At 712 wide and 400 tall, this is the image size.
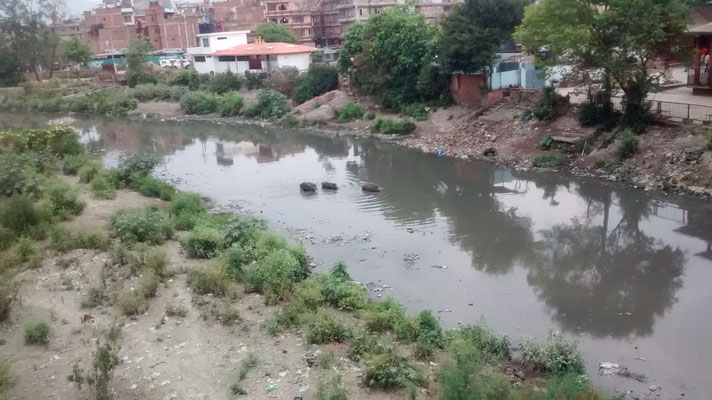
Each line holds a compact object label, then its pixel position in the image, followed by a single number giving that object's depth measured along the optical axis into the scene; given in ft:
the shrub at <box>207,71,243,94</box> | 129.08
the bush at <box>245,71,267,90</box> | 126.41
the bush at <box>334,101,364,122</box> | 96.37
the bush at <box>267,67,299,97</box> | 116.78
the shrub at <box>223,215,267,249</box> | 42.63
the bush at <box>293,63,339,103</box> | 111.34
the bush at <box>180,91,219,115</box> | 119.85
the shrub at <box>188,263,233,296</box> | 35.19
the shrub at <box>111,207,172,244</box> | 42.55
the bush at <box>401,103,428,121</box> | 87.56
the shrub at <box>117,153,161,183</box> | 61.16
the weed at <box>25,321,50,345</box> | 29.73
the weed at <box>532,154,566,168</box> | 63.05
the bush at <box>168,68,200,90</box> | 137.39
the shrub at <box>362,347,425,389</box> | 25.34
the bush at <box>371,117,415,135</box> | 85.05
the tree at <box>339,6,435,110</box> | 91.56
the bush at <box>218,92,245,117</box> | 114.83
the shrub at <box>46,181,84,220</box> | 47.37
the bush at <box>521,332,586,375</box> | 27.43
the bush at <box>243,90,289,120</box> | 108.58
